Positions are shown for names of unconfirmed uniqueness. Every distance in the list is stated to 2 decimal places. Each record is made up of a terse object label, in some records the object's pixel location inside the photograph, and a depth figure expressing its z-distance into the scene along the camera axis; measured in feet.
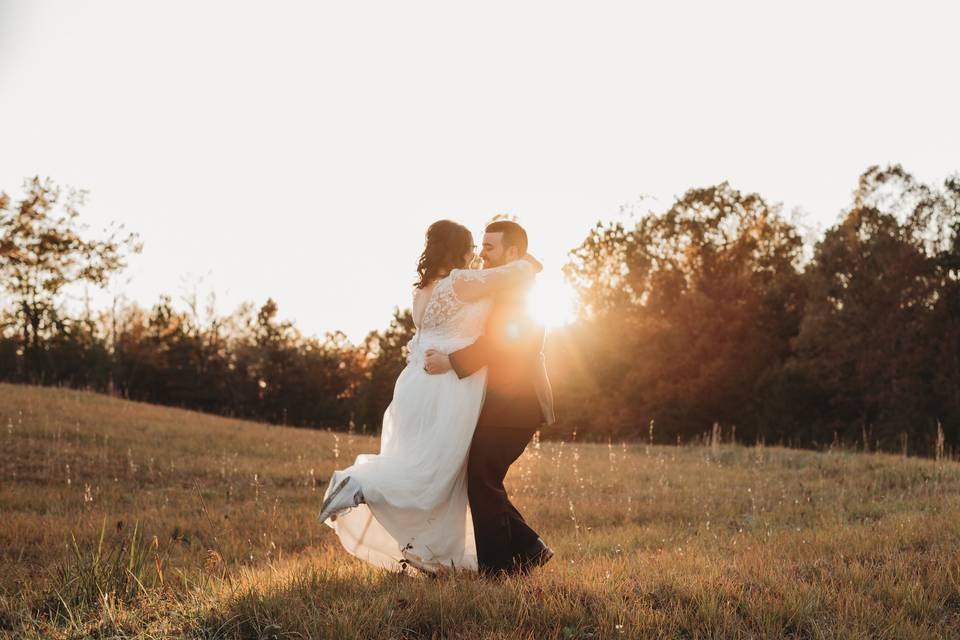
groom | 17.11
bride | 16.61
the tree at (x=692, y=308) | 113.29
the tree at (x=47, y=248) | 87.51
